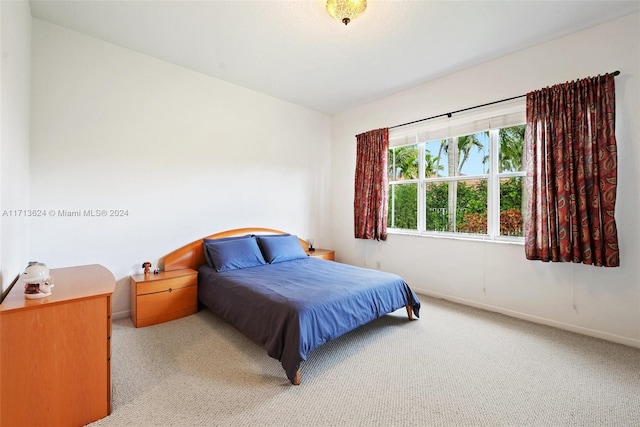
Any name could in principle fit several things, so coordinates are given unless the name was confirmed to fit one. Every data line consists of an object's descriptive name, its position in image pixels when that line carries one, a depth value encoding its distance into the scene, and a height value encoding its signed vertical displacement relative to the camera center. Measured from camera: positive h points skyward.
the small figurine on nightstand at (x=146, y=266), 2.91 -0.55
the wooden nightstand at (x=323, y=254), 4.28 -0.62
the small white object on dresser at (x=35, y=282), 1.50 -0.37
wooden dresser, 1.33 -0.75
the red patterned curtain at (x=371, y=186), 4.06 +0.44
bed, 1.96 -0.66
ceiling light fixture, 2.00 +1.53
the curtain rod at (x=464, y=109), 2.38 +1.26
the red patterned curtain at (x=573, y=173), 2.37 +0.38
